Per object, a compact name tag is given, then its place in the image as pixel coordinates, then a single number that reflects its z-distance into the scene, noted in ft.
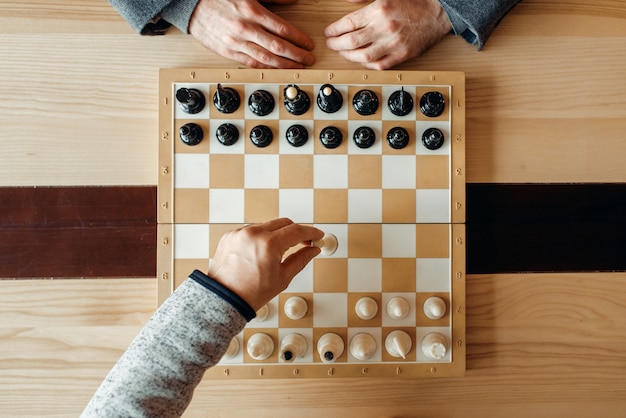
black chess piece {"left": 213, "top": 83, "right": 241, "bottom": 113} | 3.99
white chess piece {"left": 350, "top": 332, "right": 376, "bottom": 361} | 4.02
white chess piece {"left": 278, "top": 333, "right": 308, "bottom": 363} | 3.97
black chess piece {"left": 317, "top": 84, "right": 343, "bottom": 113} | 3.93
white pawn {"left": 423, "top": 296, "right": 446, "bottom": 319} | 4.09
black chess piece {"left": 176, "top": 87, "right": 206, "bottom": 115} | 3.99
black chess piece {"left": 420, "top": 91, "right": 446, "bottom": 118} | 4.08
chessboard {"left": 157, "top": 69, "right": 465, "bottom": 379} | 4.15
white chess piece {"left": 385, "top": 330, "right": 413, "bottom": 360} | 4.03
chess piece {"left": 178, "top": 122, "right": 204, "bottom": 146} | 4.05
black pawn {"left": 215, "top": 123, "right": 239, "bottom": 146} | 4.06
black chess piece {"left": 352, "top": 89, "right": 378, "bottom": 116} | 4.06
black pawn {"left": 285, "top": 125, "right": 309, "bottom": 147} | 4.06
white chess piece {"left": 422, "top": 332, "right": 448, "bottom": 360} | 3.99
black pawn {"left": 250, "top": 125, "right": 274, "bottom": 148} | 4.06
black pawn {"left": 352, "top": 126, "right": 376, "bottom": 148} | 4.09
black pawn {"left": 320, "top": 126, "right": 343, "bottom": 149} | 4.09
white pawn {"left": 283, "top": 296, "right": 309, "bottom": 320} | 4.00
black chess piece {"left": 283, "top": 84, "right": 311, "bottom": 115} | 4.04
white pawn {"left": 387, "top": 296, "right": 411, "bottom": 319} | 4.03
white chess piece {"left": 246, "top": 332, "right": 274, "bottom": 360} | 3.97
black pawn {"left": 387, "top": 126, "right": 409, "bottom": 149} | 4.11
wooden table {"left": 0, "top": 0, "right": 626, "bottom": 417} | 4.30
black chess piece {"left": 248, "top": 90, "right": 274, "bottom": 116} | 4.06
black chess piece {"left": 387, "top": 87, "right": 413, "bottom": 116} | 4.09
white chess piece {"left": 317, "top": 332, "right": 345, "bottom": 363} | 3.98
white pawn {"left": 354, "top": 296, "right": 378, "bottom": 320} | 4.04
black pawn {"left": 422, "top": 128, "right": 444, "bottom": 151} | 4.10
